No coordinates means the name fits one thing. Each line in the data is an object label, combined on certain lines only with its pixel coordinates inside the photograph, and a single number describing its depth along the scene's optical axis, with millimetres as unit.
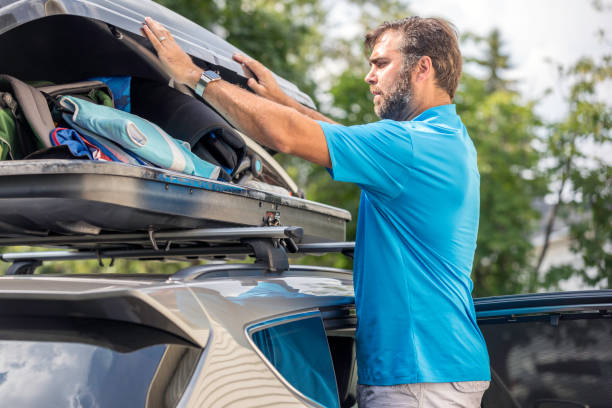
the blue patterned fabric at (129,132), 2039
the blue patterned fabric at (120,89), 2594
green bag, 2027
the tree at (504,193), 16328
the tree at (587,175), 14172
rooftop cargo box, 1760
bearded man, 2076
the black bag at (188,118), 2584
